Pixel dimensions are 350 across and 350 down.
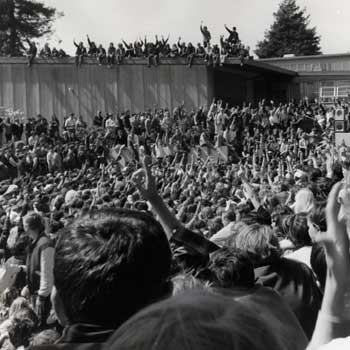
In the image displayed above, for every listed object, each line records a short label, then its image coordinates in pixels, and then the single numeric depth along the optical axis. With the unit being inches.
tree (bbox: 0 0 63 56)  2518.5
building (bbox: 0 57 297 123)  1483.8
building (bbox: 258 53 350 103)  1812.4
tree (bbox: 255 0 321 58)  3063.5
